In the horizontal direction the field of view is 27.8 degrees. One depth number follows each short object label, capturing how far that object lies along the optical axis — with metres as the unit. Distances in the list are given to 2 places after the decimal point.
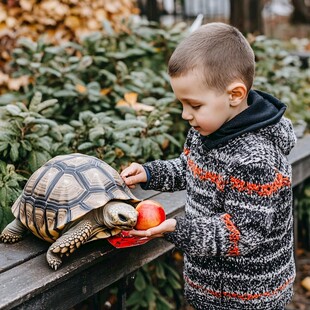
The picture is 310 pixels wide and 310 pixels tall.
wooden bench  2.19
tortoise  2.31
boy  2.23
